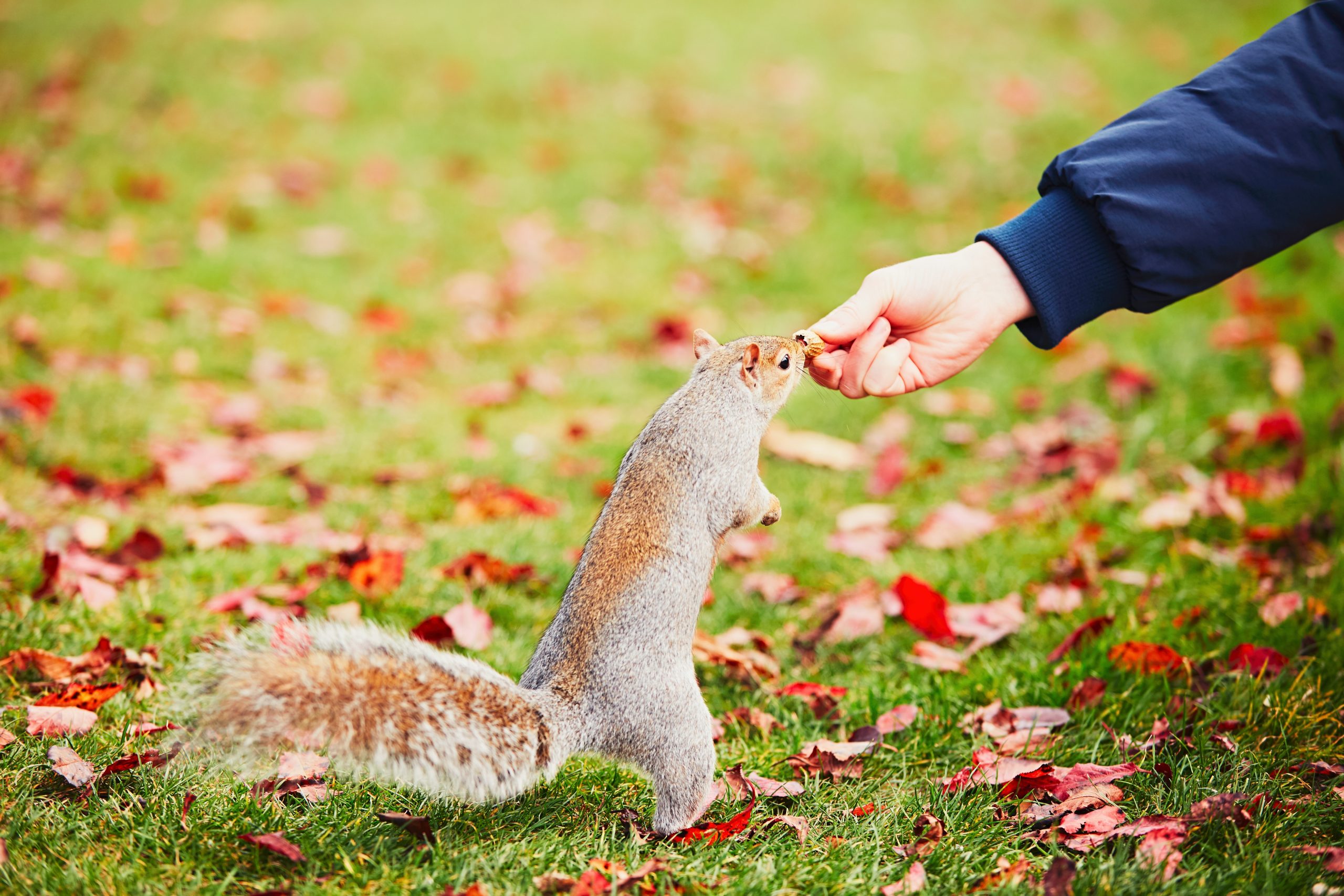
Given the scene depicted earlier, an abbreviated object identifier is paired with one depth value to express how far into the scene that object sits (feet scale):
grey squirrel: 5.44
